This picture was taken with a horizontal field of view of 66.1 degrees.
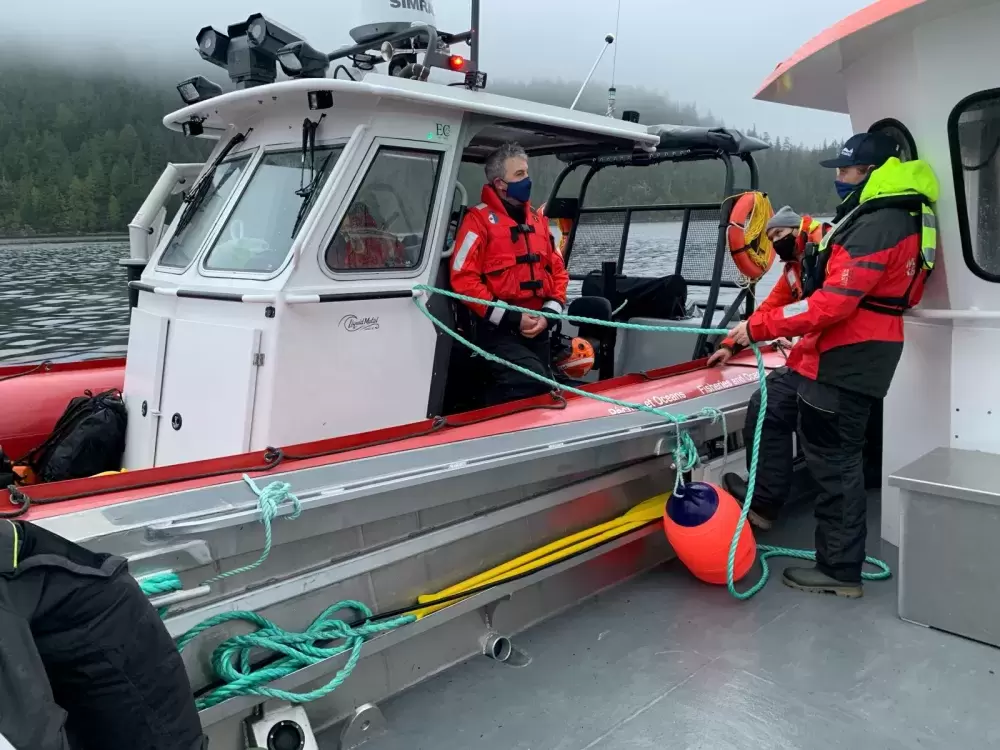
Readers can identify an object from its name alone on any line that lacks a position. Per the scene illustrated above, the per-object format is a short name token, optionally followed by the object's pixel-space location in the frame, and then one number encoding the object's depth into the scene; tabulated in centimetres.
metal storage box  254
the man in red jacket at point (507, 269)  307
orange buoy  287
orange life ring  395
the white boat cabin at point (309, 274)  258
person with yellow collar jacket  275
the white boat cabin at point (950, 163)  282
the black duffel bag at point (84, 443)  306
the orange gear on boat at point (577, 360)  373
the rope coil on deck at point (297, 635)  187
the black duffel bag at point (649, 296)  461
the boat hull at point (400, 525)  185
